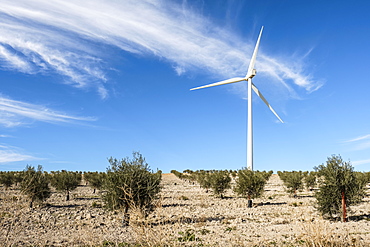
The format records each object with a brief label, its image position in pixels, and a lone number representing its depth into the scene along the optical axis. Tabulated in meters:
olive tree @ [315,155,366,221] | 22.58
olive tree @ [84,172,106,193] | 51.55
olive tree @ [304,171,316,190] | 54.22
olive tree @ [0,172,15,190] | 64.38
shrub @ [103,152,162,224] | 23.11
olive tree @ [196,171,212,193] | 55.65
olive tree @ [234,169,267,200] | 36.03
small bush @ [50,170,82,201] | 44.25
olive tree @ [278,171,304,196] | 46.62
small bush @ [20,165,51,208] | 33.34
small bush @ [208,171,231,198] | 46.84
